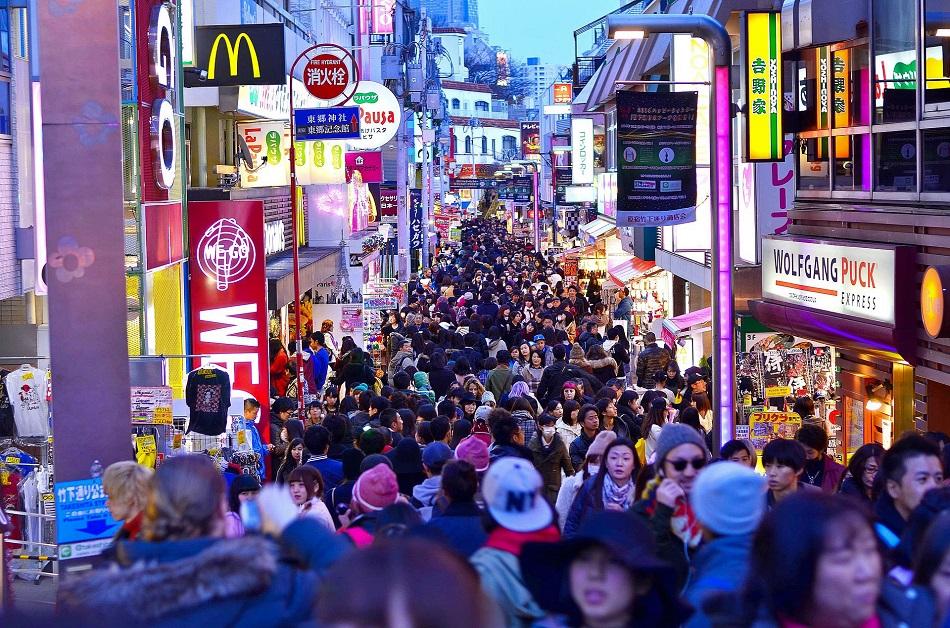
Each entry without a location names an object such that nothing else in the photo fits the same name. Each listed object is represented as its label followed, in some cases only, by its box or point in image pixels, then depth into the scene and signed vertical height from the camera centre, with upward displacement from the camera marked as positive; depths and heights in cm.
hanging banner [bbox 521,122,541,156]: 10069 +635
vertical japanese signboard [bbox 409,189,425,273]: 5562 -7
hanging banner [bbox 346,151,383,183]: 3191 +149
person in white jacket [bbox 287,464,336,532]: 786 -147
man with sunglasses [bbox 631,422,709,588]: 591 -119
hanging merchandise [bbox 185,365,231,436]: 1312 -157
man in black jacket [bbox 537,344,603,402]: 1571 -173
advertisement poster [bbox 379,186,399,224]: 4931 +80
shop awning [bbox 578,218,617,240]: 3852 -8
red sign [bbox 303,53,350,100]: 2309 +252
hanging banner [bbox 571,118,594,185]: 4466 +239
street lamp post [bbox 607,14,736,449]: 1120 -16
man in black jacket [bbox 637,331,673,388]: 1783 -177
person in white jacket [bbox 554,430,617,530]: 862 -158
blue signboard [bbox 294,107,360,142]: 2195 +167
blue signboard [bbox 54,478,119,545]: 738 -145
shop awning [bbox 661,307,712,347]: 2214 -161
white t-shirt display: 1245 -148
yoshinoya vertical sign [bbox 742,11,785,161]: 1455 +149
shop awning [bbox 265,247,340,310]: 2195 -72
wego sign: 1606 -68
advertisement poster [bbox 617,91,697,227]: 1430 +72
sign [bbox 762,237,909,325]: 1245 -56
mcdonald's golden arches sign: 1859 +234
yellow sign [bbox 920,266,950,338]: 1099 -66
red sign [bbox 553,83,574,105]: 8012 +760
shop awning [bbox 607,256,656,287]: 3312 -110
